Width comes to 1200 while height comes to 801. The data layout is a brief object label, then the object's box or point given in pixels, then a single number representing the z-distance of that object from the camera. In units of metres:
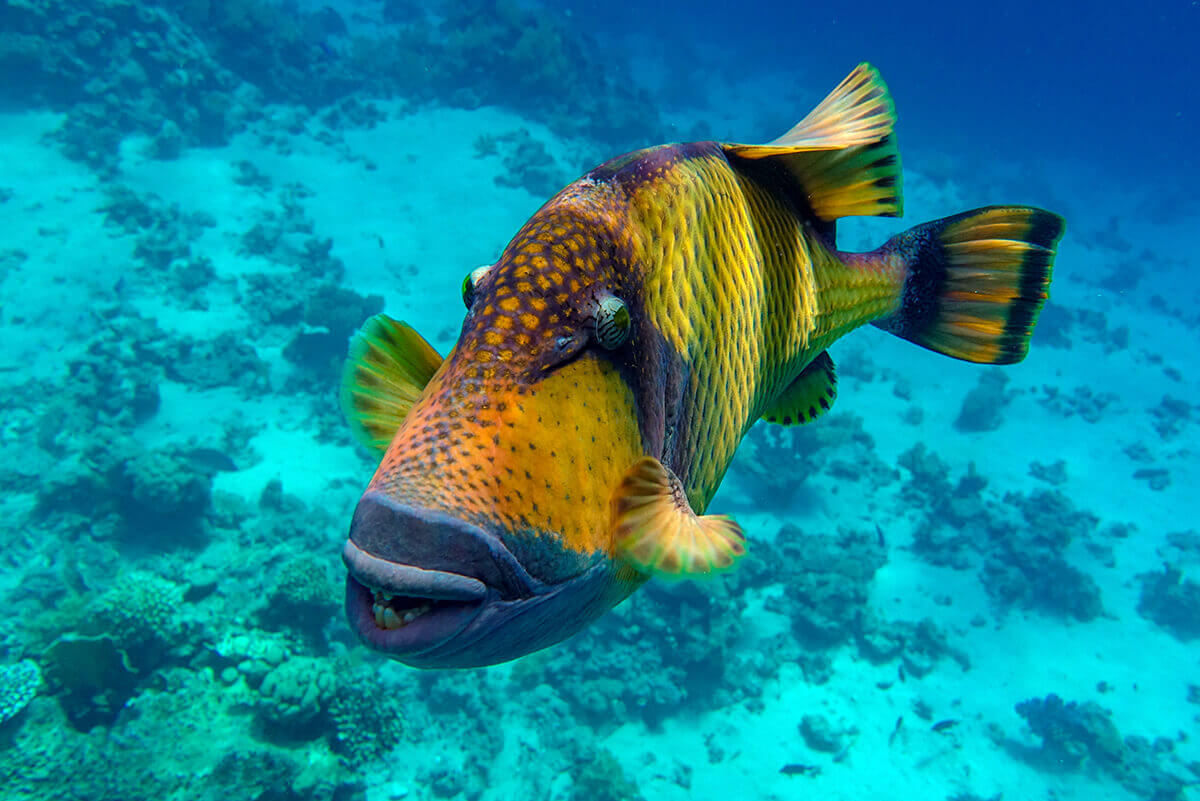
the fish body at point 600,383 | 0.78
